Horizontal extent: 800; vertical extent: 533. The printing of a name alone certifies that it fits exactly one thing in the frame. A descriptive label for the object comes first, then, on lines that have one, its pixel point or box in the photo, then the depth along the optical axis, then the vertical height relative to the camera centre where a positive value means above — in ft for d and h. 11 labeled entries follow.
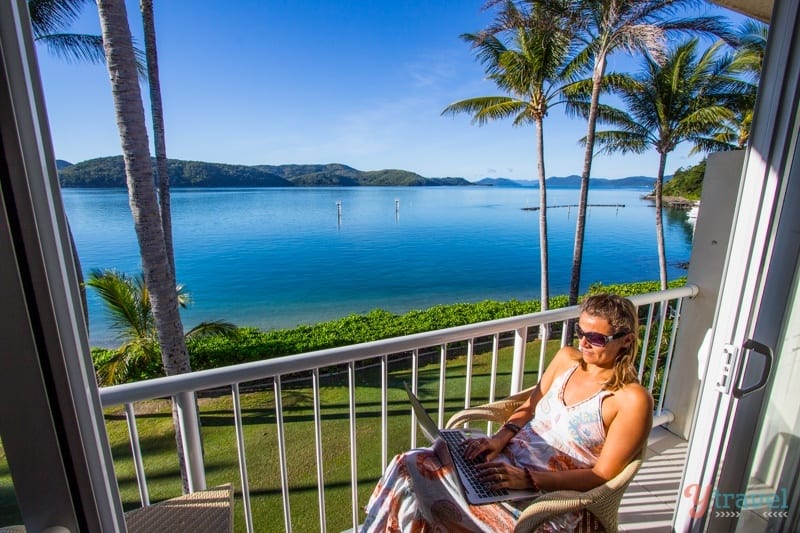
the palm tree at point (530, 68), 29.91 +10.19
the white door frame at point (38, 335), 1.85 -0.80
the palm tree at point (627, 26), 26.66 +11.98
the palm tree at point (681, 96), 39.32 +9.33
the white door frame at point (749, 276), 3.23 -0.86
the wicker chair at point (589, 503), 4.06 -3.42
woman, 4.42 -3.33
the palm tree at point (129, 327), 22.04 -8.78
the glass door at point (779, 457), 3.76 -2.78
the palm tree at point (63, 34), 25.16 +10.93
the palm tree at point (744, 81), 32.40 +10.39
